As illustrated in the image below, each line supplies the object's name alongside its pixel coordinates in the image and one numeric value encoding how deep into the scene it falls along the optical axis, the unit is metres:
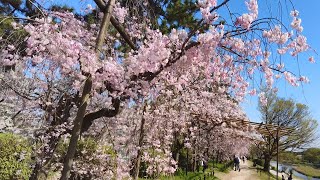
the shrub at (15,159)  5.53
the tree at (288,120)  21.00
